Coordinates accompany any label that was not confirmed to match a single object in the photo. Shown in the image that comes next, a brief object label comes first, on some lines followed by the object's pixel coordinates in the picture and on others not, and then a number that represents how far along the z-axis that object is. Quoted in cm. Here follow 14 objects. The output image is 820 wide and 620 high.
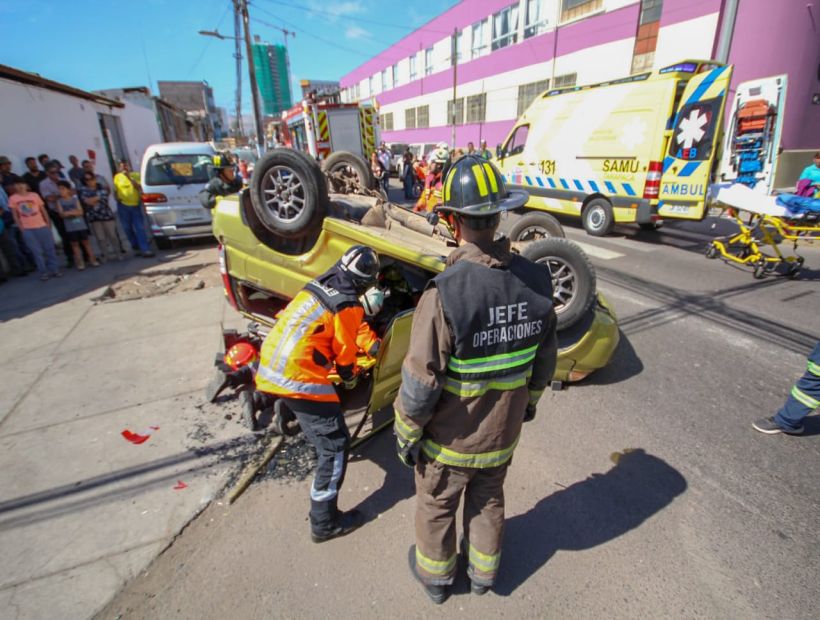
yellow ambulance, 730
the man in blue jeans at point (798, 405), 274
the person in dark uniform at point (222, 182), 716
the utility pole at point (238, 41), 2066
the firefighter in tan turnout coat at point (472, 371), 154
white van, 814
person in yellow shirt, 799
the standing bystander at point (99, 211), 760
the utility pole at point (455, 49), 2429
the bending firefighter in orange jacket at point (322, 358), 219
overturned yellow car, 334
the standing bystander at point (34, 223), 666
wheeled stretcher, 604
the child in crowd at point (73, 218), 713
